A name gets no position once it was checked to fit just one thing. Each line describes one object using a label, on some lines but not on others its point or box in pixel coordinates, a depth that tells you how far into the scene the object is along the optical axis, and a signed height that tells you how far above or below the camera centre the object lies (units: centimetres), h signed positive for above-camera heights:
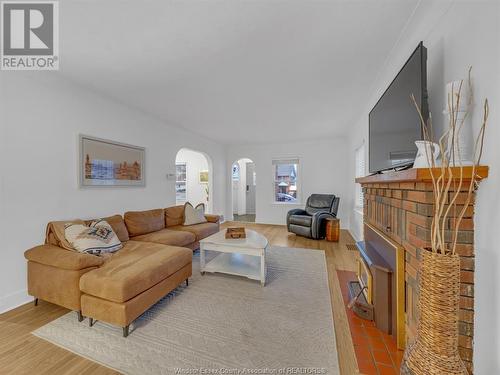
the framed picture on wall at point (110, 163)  265 +34
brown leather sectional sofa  161 -79
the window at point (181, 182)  718 +15
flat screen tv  124 +52
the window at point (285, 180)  593 +18
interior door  812 -15
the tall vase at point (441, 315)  87 -56
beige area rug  138 -119
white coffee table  243 -90
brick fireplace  106 -28
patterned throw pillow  202 -54
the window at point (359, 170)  398 +32
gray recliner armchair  427 -65
